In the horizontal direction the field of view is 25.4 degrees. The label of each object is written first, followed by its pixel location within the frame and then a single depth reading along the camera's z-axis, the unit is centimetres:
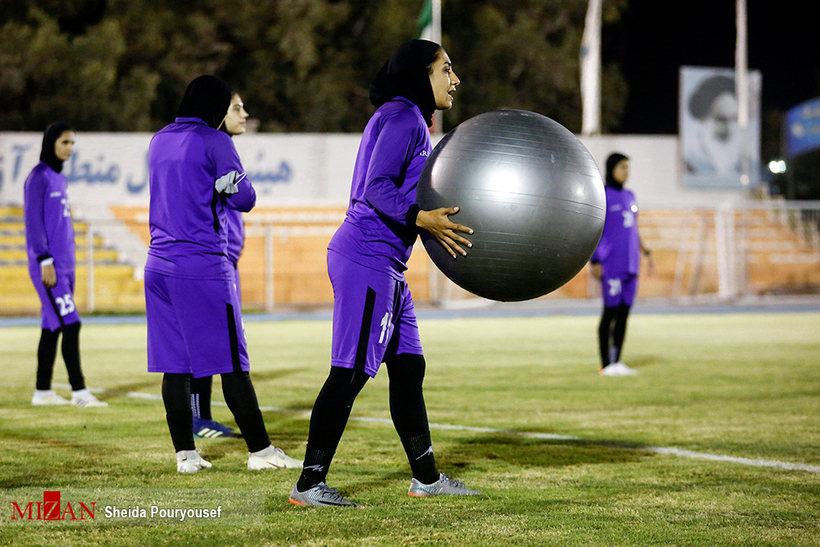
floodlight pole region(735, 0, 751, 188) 5798
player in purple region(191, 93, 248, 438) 1207
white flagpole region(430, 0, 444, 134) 4756
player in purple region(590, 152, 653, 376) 1943
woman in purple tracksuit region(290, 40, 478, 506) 806
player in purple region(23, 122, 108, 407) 1438
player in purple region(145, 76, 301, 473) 962
